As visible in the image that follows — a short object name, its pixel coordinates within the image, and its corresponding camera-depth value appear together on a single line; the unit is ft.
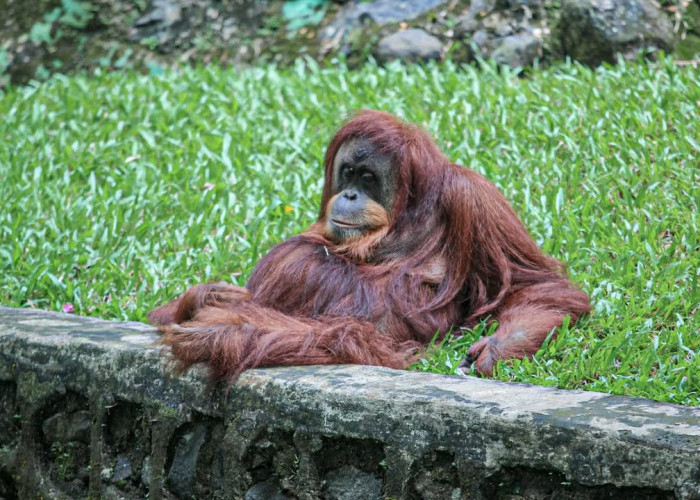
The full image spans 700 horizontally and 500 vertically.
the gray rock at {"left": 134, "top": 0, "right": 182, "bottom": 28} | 56.03
